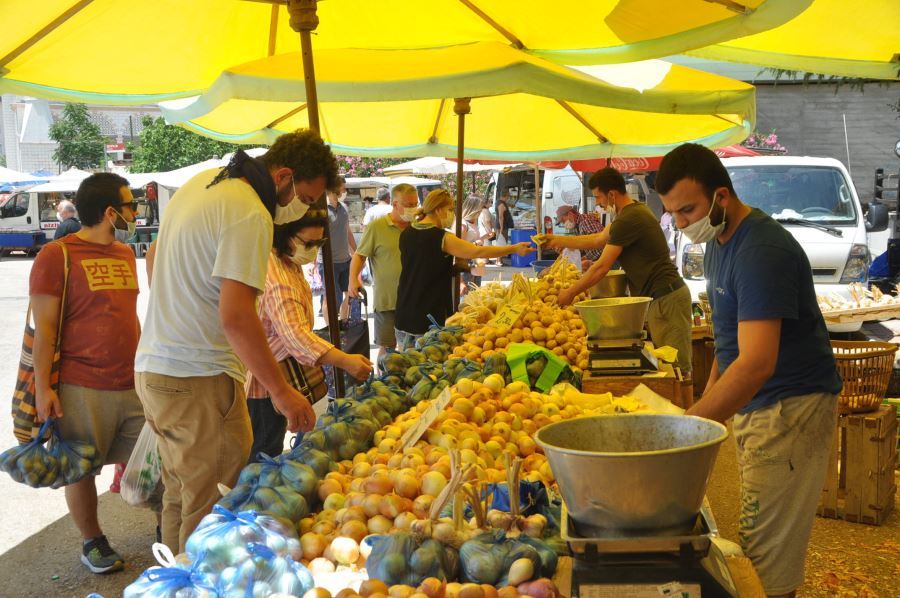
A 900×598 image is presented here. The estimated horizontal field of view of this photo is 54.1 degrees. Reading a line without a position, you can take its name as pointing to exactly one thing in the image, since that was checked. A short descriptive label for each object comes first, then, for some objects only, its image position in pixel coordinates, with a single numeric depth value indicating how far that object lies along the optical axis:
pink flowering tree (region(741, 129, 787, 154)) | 25.34
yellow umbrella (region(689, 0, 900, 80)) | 5.07
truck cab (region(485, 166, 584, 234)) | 21.69
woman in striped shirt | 3.92
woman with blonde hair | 6.46
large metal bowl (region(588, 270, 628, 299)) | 6.93
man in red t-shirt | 4.20
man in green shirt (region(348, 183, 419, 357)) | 7.41
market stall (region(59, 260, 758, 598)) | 1.81
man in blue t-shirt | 2.78
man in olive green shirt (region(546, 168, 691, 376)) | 6.32
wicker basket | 5.00
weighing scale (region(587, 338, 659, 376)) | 4.20
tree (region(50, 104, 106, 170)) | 46.19
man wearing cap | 12.80
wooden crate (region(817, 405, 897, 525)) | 4.96
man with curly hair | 3.05
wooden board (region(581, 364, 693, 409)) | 4.14
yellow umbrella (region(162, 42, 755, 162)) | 4.32
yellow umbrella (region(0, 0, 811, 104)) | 4.29
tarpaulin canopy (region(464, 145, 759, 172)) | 15.16
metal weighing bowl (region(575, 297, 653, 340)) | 4.10
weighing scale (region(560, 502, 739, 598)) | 1.81
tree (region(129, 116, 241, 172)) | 40.00
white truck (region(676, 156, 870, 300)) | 9.45
